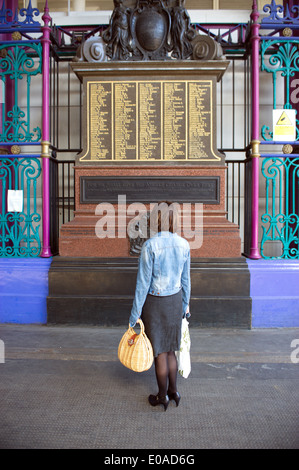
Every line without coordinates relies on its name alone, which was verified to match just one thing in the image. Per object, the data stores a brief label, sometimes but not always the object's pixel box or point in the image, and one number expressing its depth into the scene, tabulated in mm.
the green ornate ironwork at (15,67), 6461
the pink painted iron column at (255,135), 6262
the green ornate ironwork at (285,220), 6309
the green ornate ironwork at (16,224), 6484
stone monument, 6172
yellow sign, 6355
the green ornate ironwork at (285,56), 6297
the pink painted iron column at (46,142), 6398
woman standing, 3574
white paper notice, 6527
